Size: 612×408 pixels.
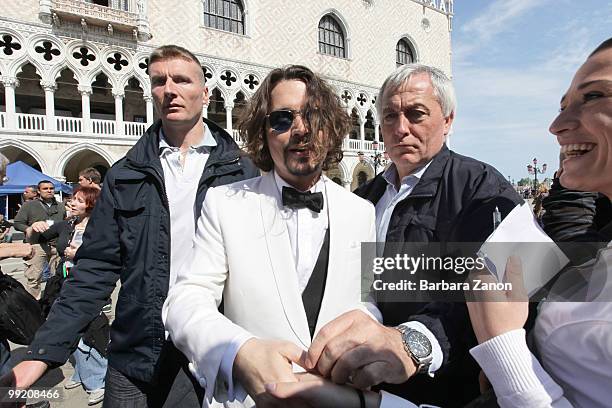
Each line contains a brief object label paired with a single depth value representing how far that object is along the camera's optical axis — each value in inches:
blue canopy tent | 390.6
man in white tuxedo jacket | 32.5
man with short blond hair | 56.2
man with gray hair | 29.3
